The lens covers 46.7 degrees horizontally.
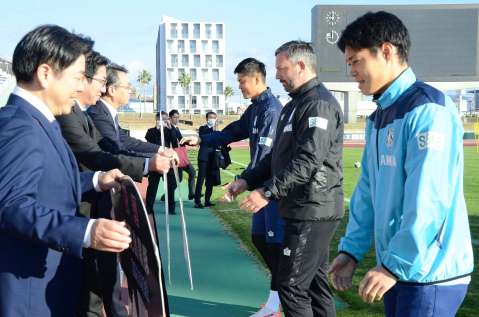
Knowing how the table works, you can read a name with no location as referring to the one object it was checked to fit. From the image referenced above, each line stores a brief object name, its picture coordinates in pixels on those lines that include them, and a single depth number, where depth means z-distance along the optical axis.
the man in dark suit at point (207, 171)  11.59
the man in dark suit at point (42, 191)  1.97
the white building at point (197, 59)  113.44
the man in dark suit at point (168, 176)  10.10
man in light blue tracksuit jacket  2.09
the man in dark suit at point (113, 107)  4.98
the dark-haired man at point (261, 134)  4.54
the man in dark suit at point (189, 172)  12.26
